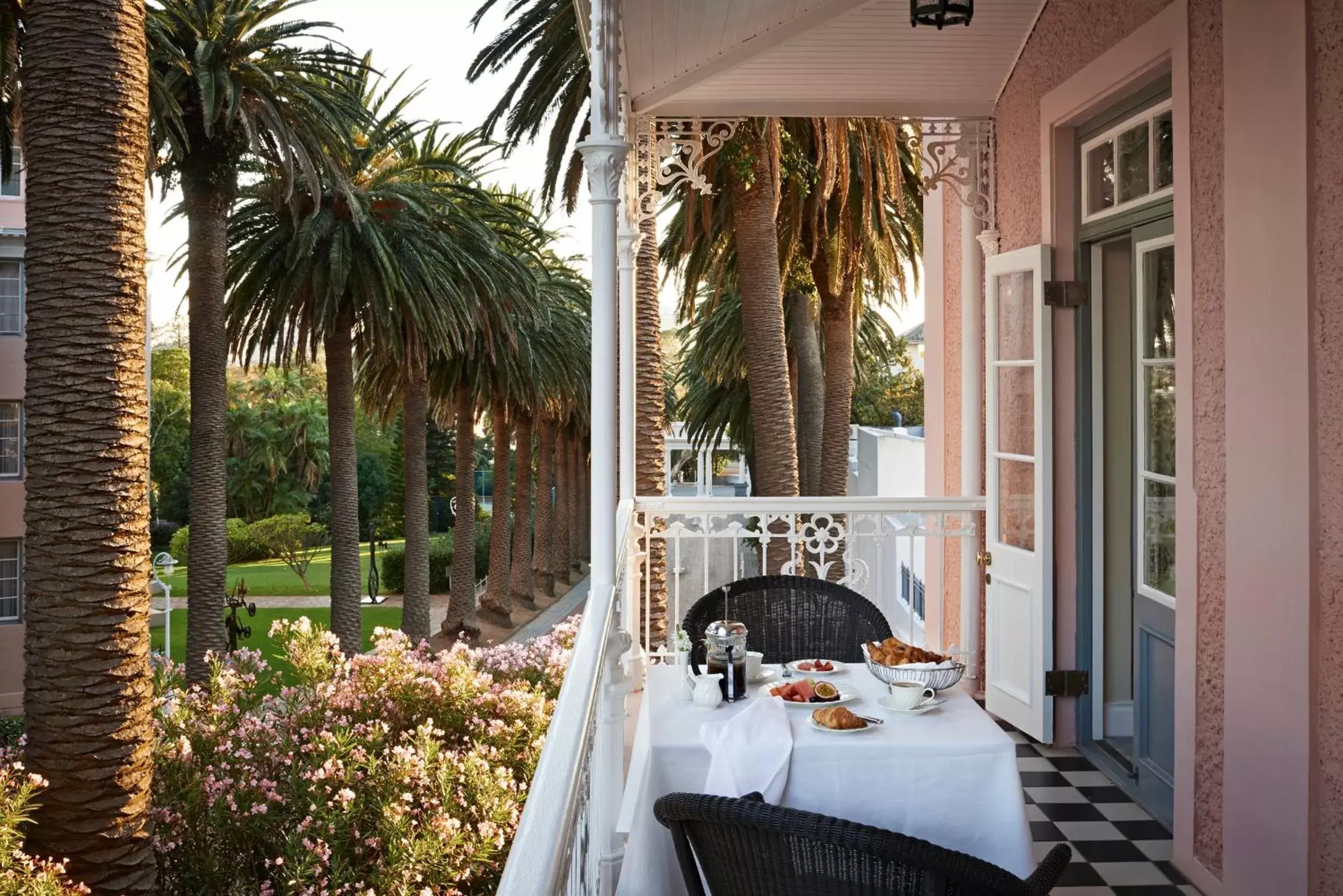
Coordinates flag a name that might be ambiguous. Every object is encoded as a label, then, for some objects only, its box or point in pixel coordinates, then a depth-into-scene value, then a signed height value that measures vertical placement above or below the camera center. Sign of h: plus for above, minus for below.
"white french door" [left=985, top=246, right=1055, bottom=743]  6.06 -0.40
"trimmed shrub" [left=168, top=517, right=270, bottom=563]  54.29 -5.80
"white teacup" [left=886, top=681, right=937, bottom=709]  3.71 -0.83
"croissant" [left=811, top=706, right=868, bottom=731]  3.51 -0.86
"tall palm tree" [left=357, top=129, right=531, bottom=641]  20.97 +0.95
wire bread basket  3.85 -0.81
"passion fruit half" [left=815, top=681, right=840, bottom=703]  3.81 -0.85
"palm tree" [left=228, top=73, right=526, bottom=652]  19.05 +2.37
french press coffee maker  3.88 -0.74
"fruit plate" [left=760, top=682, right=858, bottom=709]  3.76 -0.87
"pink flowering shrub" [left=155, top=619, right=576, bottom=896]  7.44 -2.38
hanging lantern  5.02 +1.62
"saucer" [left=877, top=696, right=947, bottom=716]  3.70 -0.87
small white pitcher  3.82 -0.84
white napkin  3.36 -0.92
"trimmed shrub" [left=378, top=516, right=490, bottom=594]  46.81 -5.48
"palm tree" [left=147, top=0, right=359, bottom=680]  15.62 +3.70
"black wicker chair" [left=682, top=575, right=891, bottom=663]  4.98 -0.81
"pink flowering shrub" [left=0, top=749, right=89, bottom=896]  6.82 -2.46
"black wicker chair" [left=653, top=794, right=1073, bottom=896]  2.45 -0.90
